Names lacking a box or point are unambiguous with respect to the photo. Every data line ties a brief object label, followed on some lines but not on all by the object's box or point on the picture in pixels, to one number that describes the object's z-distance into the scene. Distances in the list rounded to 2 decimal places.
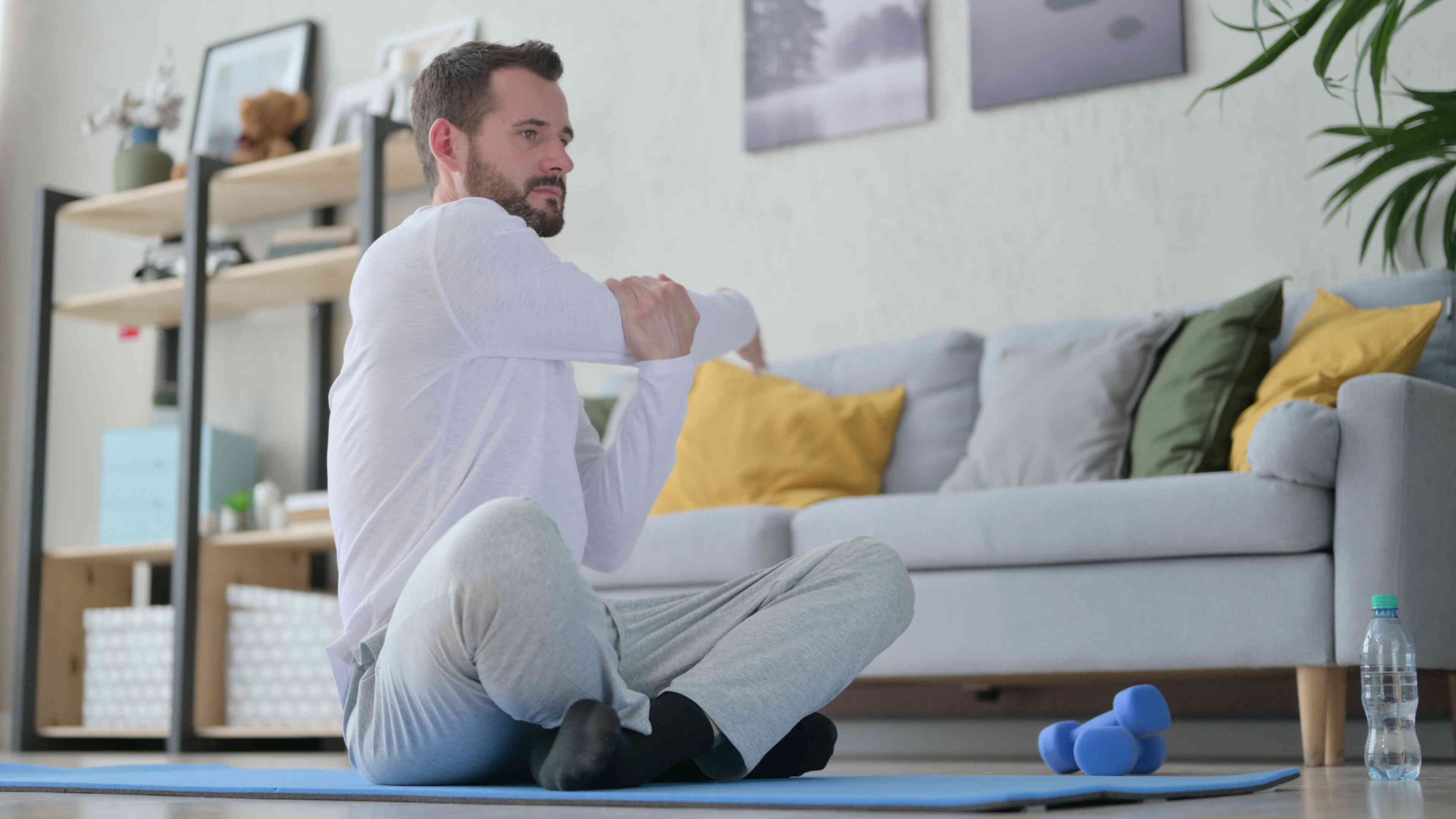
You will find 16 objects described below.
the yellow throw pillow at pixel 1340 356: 2.57
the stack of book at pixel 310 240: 4.35
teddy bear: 4.53
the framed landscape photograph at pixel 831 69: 3.79
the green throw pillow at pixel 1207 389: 2.70
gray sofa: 2.25
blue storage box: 4.39
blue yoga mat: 1.33
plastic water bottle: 1.95
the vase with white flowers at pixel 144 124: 4.62
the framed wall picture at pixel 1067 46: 3.44
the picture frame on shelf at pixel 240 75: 4.79
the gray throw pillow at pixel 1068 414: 2.85
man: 1.35
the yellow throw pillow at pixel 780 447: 3.21
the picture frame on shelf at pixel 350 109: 4.52
